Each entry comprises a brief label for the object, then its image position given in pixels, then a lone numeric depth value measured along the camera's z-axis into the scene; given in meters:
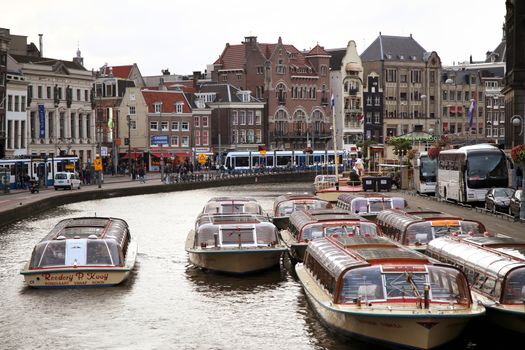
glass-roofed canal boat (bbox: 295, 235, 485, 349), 27.22
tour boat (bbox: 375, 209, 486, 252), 40.06
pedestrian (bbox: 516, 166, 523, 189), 73.14
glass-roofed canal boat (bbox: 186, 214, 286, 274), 41.44
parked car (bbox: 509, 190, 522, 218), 56.22
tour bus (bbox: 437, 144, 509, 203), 67.12
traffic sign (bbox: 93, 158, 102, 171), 107.88
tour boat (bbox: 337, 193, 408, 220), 54.72
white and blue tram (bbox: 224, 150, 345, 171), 159.38
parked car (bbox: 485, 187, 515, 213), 61.22
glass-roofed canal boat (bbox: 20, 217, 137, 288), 38.72
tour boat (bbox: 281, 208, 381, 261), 41.69
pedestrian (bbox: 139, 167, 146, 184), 120.44
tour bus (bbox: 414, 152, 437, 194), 84.00
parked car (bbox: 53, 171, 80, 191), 103.25
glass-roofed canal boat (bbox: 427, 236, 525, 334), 28.28
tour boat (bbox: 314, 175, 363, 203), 73.44
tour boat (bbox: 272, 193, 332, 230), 55.09
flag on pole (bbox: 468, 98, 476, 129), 107.64
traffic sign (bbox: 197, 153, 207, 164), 156.68
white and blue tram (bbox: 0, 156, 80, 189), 101.09
